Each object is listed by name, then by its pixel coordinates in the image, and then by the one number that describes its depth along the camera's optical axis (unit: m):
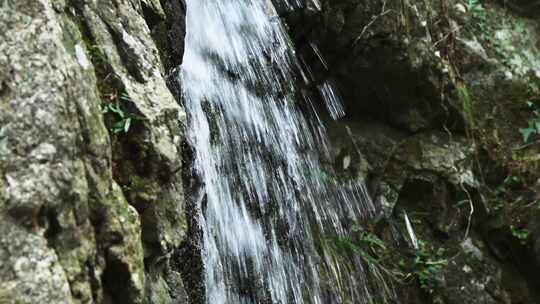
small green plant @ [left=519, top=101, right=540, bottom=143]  4.75
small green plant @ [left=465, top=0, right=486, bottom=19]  5.16
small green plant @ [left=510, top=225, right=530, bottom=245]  4.38
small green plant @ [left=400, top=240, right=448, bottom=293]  4.24
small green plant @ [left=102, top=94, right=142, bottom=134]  2.21
